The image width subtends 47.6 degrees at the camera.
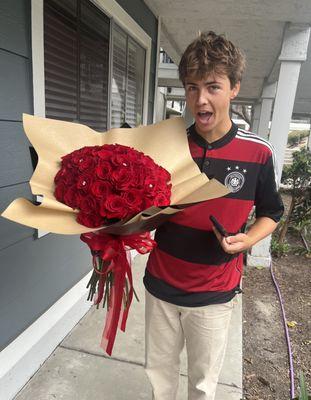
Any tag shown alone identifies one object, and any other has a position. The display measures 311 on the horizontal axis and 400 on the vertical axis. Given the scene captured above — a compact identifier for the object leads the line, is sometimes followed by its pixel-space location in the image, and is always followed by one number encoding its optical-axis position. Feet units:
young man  3.84
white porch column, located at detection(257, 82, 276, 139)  26.27
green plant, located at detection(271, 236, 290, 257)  15.23
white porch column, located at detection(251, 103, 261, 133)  39.58
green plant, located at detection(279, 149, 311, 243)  15.80
